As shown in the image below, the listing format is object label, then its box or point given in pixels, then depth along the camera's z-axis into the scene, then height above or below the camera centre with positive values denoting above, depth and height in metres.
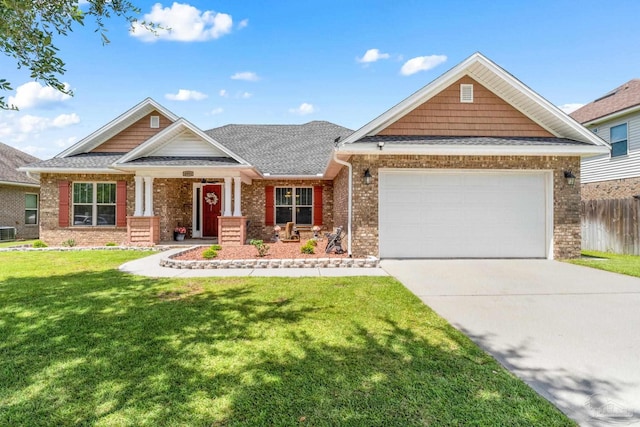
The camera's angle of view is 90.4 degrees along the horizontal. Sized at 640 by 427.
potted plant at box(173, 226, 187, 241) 13.59 -0.99
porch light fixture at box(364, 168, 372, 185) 8.83 +0.95
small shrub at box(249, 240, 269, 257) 9.23 -1.10
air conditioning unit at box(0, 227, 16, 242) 15.80 -1.22
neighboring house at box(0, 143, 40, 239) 16.28 +0.45
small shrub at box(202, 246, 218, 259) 8.83 -1.22
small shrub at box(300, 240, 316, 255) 9.61 -1.17
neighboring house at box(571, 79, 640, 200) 13.34 +2.71
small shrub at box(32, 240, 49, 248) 12.26 -1.37
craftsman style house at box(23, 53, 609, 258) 8.91 +1.16
